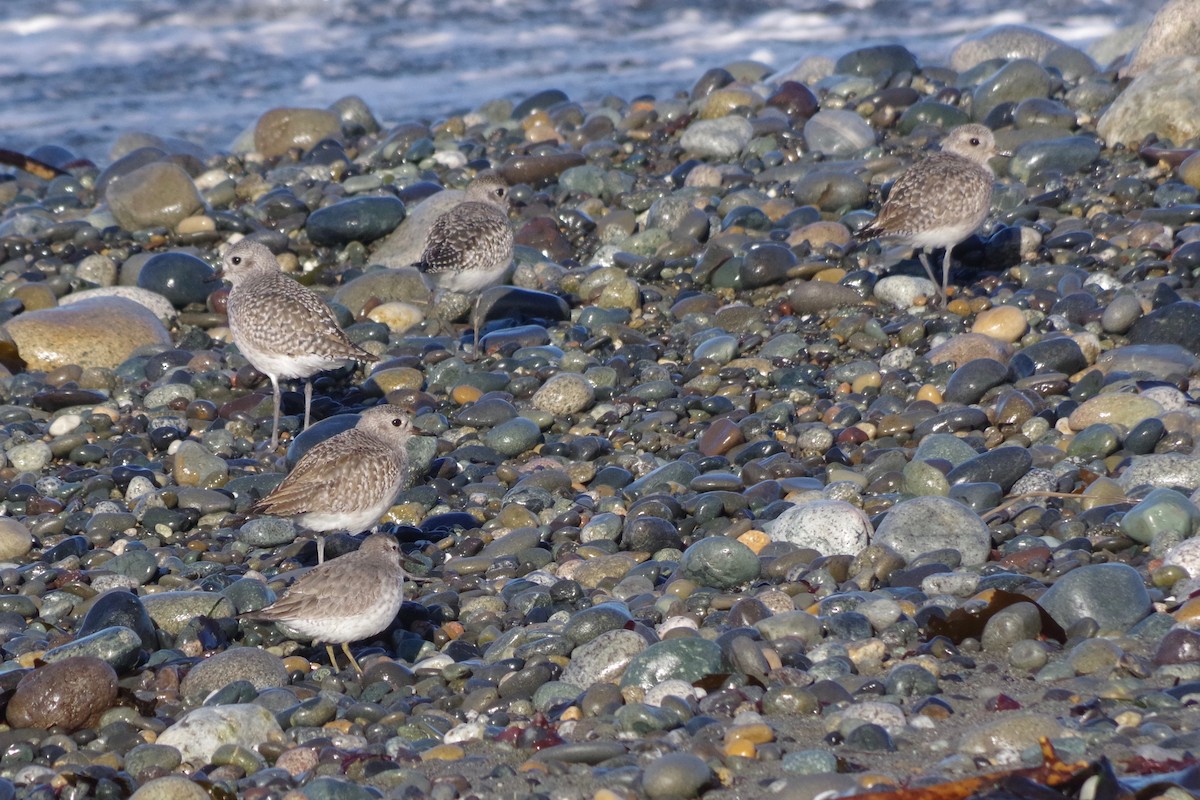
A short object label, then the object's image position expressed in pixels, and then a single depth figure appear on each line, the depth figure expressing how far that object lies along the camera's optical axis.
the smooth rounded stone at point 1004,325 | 19.87
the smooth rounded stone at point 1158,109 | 25.69
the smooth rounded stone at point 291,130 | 33.75
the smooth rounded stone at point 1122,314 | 19.17
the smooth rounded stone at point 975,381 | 18.22
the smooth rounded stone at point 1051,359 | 18.47
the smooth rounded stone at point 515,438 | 18.84
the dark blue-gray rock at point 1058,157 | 25.39
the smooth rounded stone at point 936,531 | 14.10
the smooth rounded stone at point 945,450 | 16.37
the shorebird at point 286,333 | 19.28
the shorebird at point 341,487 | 15.27
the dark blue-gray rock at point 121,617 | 13.71
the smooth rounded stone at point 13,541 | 16.58
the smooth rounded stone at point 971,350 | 19.14
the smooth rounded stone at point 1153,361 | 17.81
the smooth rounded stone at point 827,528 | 14.48
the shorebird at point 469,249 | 21.37
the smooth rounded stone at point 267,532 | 16.87
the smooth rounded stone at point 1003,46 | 33.31
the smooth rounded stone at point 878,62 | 32.56
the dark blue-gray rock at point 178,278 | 24.78
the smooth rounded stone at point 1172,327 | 18.55
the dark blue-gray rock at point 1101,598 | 12.27
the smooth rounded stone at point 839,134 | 28.34
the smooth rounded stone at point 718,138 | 29.08
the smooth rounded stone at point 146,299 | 24.36
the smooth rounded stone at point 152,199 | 27.61
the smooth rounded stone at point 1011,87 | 29.12
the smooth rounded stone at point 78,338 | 22.70
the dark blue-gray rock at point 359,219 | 26.08
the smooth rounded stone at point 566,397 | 19.72
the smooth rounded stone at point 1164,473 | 14.66
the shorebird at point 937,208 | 21.22
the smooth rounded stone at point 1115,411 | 16.50
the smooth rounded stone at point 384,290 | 24.03
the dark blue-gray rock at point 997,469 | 15.70
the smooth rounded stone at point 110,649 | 13.12
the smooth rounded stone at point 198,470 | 18.52
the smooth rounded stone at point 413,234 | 25.42
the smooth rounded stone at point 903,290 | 21.73
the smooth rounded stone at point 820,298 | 21.78
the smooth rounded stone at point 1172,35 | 28.75
